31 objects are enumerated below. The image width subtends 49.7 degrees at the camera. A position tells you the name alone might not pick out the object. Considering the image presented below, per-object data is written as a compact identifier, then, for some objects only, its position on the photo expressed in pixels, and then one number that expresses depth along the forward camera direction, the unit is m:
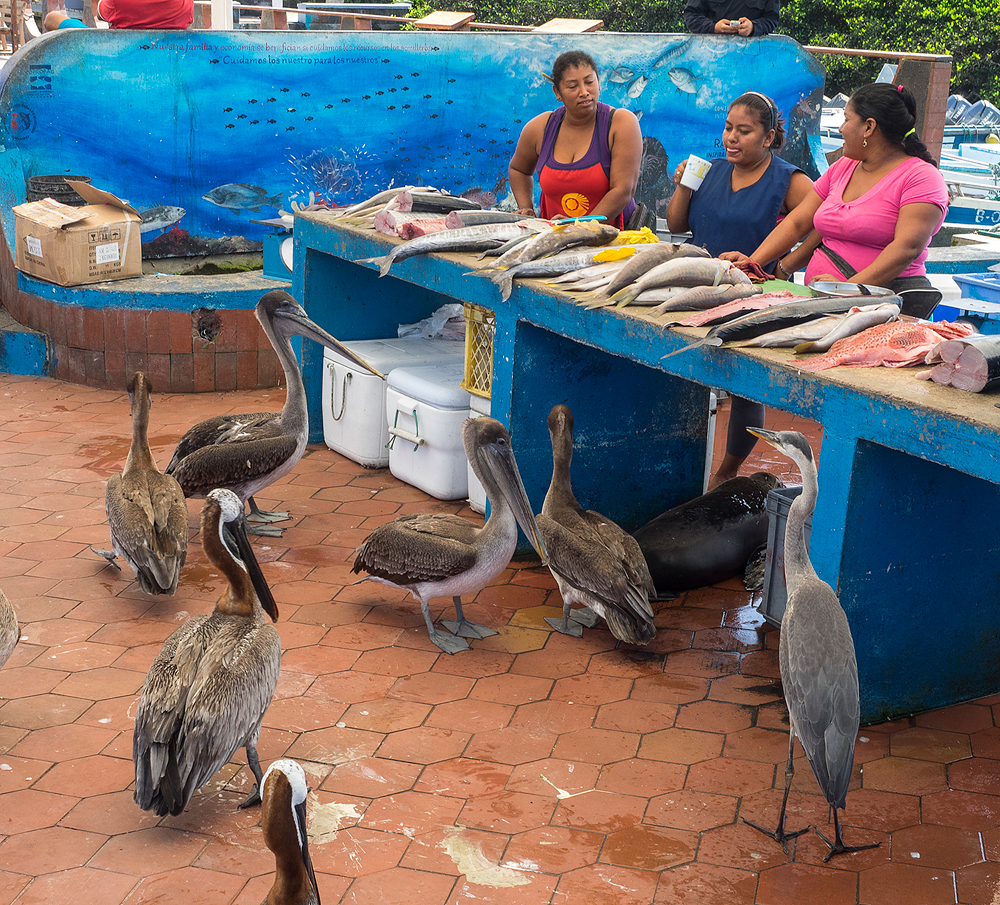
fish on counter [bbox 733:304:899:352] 4.21
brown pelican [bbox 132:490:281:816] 3.44
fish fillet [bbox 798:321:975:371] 4.10
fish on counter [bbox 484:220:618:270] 5.48
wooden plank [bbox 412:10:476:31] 11.38
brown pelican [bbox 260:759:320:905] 2.56
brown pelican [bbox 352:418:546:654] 4.75
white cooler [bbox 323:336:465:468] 6.81
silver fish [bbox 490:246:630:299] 5.29
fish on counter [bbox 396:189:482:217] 6.51
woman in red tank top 6.29
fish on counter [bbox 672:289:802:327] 4.45
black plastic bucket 8.49
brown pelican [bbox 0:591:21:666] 4.01
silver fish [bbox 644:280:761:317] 4.68
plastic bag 7.53
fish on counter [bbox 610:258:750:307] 4.82
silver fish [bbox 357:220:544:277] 5.82
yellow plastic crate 5.98
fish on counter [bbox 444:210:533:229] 6.14
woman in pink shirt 4.86
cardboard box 7.96
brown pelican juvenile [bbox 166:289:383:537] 5.65
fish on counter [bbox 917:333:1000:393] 3.75
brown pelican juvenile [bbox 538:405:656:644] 4.76
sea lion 5.47
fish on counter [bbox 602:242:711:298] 4.95
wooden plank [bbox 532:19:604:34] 11.05
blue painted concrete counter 3.84
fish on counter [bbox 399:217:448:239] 6.13
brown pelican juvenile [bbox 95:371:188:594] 4.91
